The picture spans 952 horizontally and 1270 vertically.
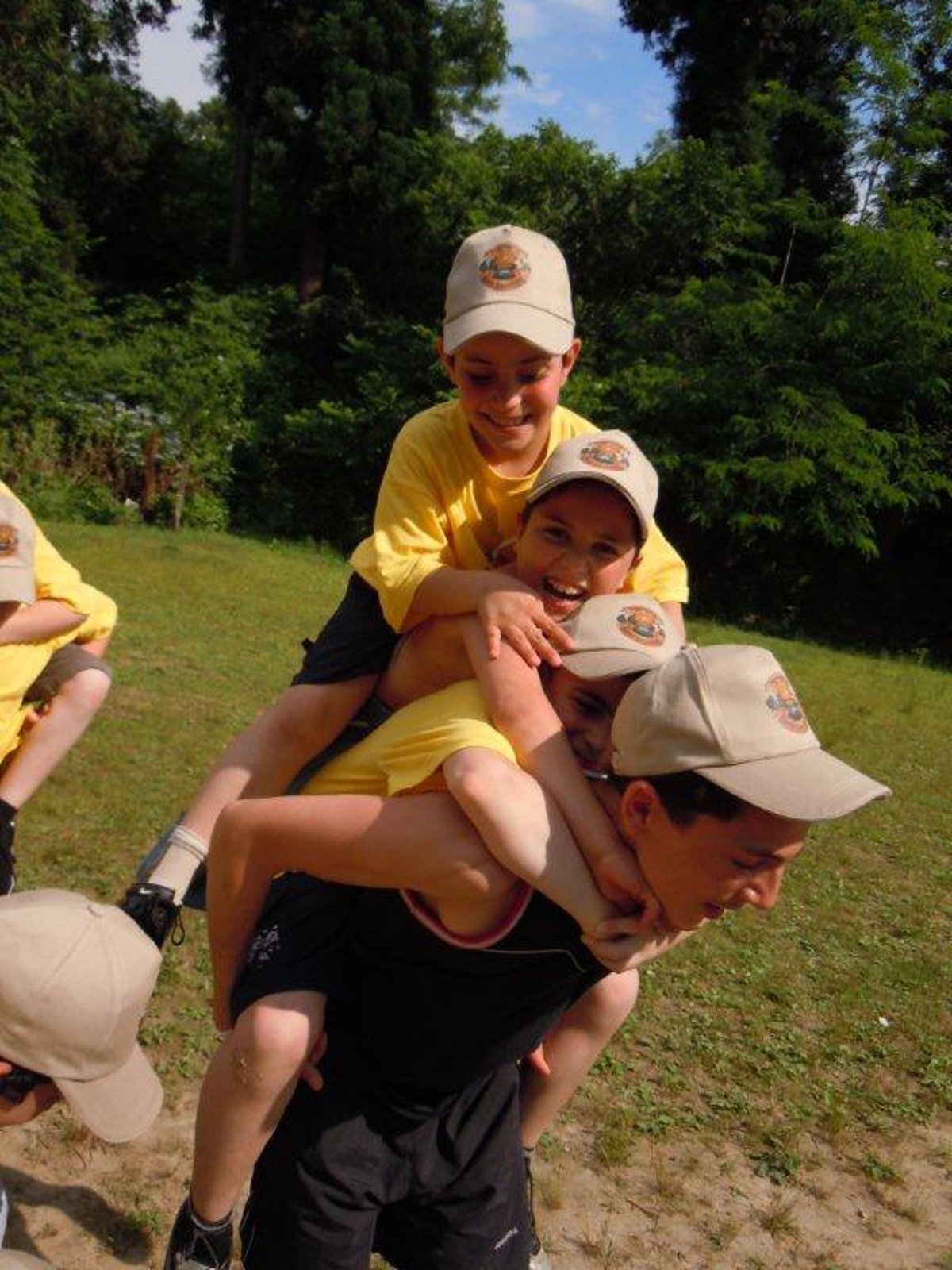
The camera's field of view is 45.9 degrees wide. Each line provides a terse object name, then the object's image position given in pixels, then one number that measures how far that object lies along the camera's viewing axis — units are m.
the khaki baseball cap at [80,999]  2.12
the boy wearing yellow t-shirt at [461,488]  2.60
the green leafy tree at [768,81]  20.53
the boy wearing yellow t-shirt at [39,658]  3.71
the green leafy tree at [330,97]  22.83
